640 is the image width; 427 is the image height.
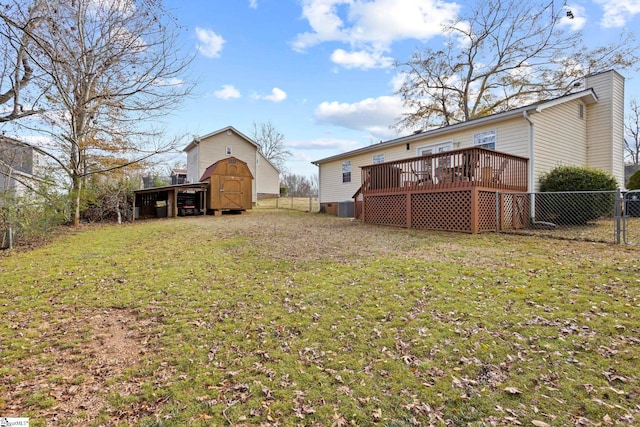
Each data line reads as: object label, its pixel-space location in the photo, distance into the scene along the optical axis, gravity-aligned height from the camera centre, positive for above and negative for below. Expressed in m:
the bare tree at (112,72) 7.09 +4.02
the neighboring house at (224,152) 24.83 +4.99
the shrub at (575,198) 9.80 +0.39
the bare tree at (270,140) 43.44 +9.83
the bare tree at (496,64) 18.39 +9.53
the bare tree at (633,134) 28.85 +7.20
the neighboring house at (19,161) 8.76 +1.81
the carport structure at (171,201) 16.95 +0.59
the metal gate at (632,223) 6.90 -0.42
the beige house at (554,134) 10.51 +2.92
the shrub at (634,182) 12.66 +1.16
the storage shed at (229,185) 17.39 +1.46
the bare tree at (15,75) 6.26 +3.21
